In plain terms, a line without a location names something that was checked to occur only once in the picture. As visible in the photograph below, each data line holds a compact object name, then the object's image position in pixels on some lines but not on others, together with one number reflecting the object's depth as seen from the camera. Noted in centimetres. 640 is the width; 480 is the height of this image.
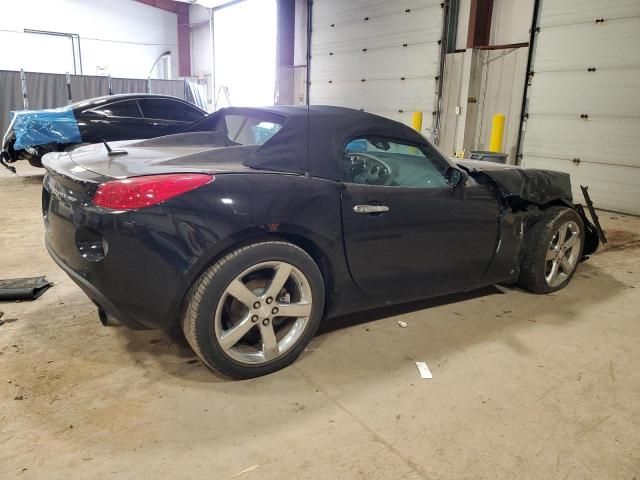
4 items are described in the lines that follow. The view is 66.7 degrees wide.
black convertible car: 211
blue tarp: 765
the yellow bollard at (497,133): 883
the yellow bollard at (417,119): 1013
